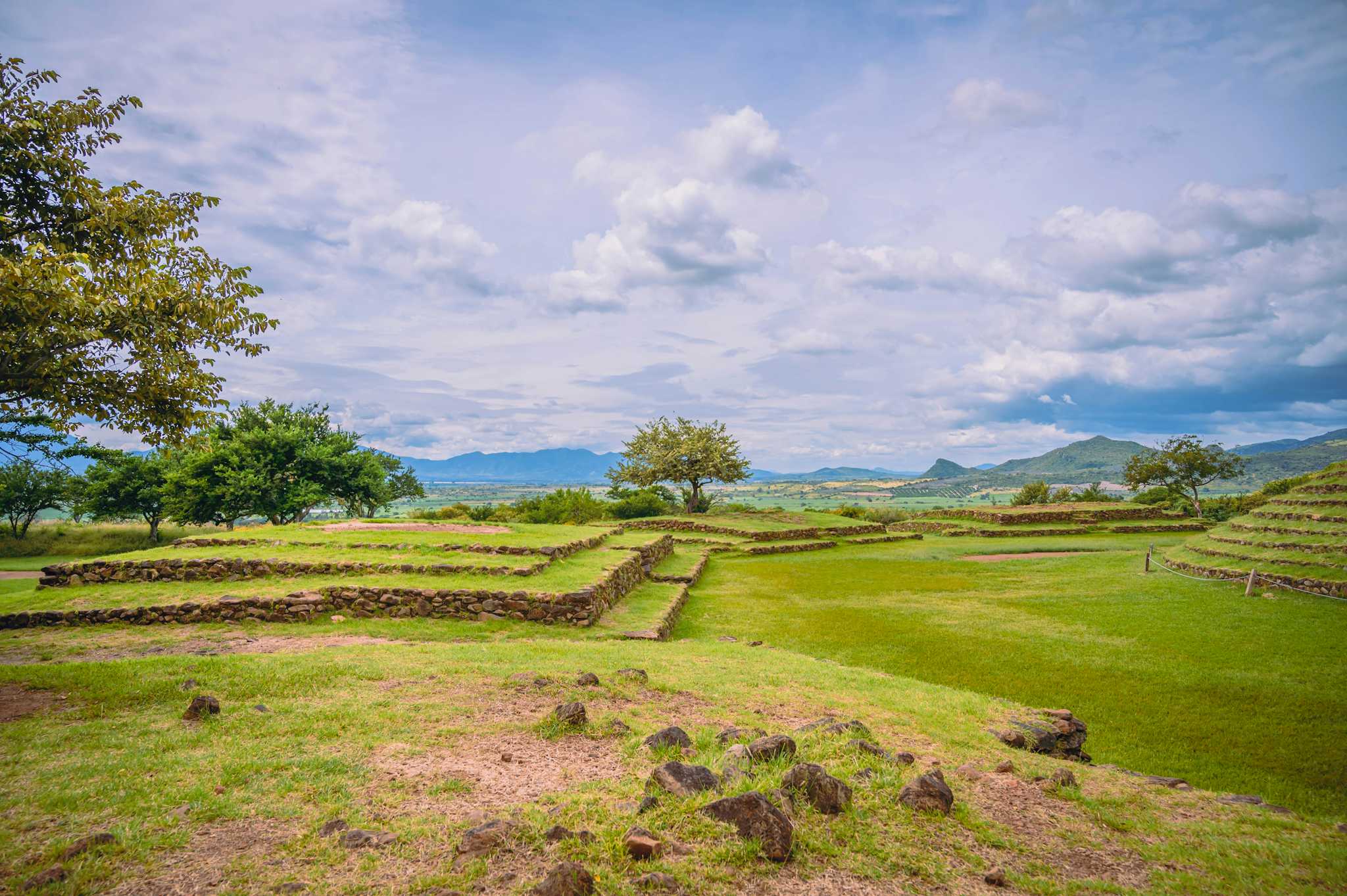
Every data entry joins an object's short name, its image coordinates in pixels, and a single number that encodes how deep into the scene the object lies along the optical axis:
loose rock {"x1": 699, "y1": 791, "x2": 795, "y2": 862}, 4.01
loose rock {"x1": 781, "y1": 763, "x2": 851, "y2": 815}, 4.59
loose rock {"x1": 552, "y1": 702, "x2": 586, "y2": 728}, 6.43
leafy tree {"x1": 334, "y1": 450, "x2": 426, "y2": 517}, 36.00
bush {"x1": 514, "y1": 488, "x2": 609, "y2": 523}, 41.97
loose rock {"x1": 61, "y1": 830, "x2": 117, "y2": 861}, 3.69
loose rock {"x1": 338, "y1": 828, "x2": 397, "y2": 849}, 4.05
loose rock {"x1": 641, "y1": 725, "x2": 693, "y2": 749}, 5.86
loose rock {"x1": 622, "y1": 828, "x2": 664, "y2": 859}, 3.86
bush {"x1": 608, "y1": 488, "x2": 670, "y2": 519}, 46.28
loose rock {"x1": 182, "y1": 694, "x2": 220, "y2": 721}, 6.43
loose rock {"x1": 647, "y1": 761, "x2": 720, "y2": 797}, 4.73
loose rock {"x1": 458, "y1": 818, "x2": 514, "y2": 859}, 3.92
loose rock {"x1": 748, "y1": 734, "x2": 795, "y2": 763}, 5.40
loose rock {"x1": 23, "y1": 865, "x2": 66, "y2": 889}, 3.36
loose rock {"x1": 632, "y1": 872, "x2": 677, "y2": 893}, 3.61
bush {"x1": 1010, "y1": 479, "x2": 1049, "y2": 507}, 52.91
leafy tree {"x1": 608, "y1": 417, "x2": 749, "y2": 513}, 46.66
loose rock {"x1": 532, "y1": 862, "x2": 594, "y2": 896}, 3.42
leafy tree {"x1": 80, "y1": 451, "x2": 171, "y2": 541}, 34.81
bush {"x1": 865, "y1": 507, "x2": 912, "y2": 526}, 53.44
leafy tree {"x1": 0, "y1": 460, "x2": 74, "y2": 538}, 35.12
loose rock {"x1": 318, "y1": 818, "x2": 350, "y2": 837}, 4.18
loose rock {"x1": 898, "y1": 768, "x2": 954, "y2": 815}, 4.70
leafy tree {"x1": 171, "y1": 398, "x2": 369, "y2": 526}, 31.64
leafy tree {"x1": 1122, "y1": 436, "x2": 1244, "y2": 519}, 45.69
